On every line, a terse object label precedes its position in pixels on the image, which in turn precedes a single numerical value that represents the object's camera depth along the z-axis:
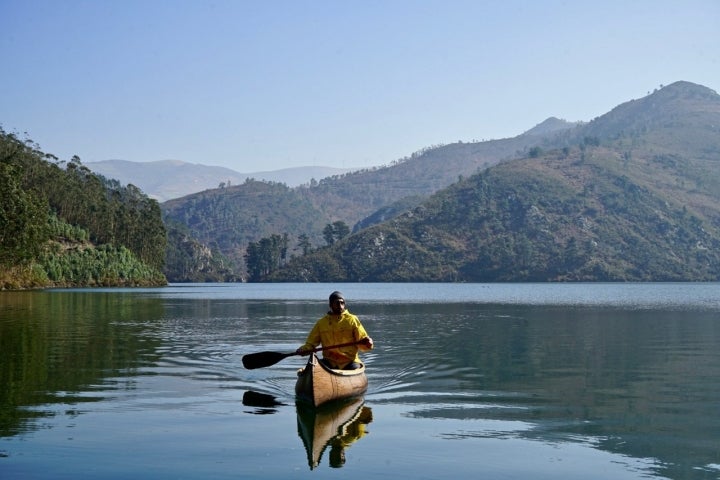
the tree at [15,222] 112.88
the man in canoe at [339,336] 23.83
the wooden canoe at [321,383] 21.38
